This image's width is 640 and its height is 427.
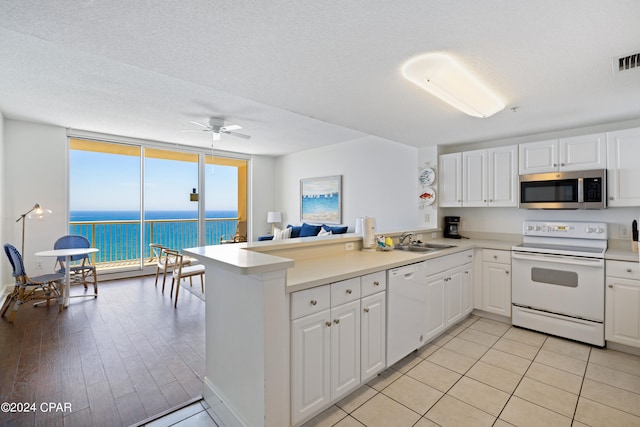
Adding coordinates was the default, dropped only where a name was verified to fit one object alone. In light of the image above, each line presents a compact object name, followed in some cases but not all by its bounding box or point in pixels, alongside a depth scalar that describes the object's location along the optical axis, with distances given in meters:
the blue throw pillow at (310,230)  5.87
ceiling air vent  1.74
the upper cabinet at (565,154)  2.81
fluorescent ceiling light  1.80
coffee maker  3.91
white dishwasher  2.19
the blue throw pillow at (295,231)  6.19
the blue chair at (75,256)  4.28
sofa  5.53
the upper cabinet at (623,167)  2.64
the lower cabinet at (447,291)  2.67
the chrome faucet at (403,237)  3.24
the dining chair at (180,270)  4.01
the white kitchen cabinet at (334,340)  1.59
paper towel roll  2.88
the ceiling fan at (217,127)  4.13
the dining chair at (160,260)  4.36
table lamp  7.12
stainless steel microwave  2.76
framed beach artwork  5.91
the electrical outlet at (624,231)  2.91
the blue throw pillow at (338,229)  5.43
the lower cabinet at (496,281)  3.18
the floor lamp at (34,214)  3.95
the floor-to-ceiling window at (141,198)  5.31
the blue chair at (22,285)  3.36
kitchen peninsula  1.45
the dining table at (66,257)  3.78
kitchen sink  3.08
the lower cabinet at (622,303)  2.47
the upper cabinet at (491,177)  3.33
